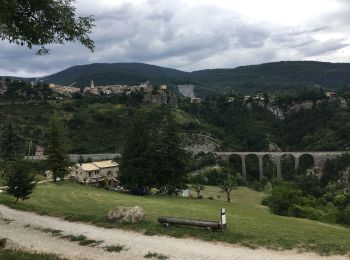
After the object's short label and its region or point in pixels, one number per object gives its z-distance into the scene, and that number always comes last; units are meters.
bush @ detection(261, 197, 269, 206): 62.47
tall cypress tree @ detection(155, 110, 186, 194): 49.69
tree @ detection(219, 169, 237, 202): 61.44
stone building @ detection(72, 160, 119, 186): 70.34
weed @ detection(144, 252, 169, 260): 12.77
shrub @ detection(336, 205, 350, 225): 39.53
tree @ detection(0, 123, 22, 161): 69.25
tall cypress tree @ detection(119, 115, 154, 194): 48.19
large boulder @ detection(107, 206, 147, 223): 17.92
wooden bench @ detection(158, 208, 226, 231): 16.12
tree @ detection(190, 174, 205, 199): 62.76
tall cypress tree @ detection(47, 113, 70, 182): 50.31
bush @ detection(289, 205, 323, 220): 41.09
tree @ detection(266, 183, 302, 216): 44.50
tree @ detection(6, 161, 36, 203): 27.51
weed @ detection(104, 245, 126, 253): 13.82
